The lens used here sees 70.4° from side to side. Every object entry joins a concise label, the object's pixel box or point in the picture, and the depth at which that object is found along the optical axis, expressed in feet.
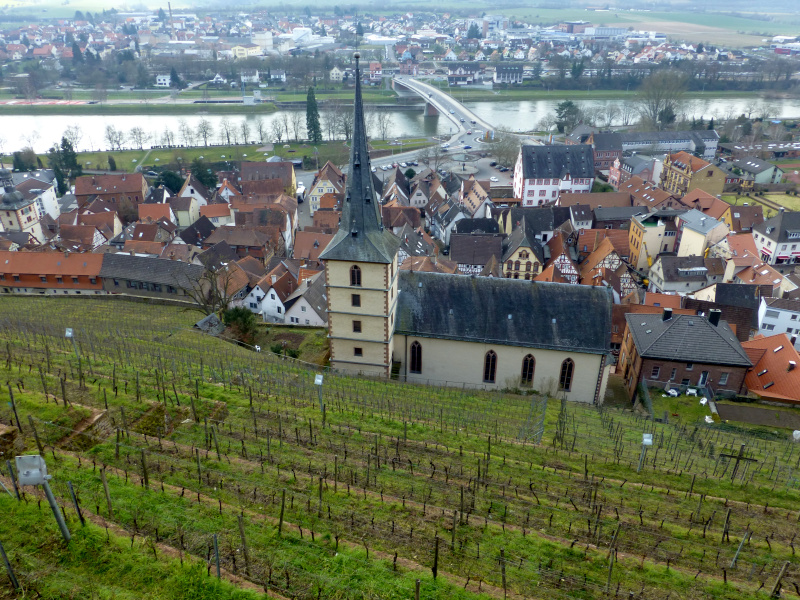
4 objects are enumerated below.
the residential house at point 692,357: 119.34
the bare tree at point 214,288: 144.15
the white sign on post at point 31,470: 38.27
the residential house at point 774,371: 120.88
